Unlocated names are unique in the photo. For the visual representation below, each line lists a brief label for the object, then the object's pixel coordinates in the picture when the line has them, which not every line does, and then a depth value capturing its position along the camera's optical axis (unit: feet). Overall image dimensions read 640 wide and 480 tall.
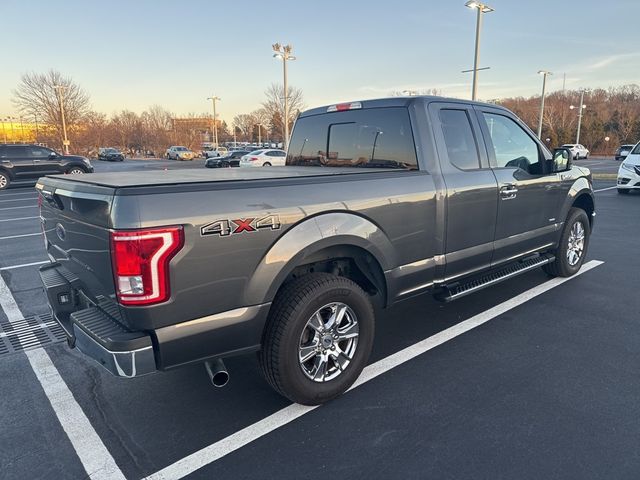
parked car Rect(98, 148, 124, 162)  169.84
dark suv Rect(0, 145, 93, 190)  59.47
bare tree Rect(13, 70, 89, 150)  171.53
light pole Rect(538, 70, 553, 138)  119.44
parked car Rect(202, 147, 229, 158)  136.20
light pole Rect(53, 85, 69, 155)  160.98
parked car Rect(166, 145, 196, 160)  165.58
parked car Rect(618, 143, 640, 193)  45.24
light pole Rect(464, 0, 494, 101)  56.13
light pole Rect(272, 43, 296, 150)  95.76
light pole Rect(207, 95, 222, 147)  193.36
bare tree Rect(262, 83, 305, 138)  181.69
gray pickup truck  7.38
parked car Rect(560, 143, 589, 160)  140.19
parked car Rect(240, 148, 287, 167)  85.97
